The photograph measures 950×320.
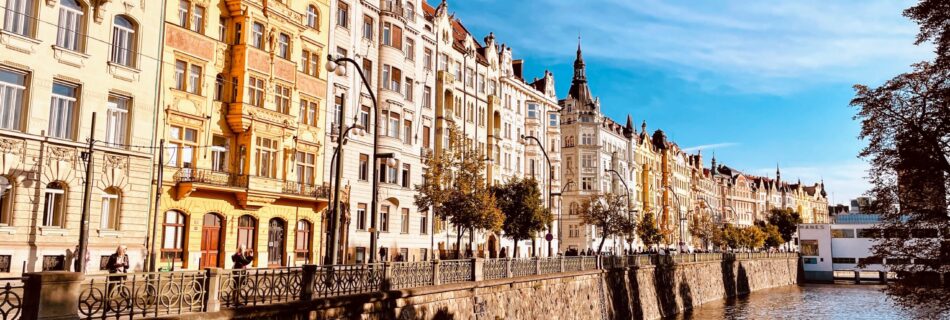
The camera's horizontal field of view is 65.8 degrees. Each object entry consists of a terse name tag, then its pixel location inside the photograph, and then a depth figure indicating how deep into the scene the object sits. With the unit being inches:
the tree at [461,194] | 1373.0
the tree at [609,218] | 2000.5
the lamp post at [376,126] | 813.9
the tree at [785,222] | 4756.4
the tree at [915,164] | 661.9
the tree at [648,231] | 2422.9
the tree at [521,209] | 1581.0
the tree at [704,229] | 3228.3
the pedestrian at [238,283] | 589.0
